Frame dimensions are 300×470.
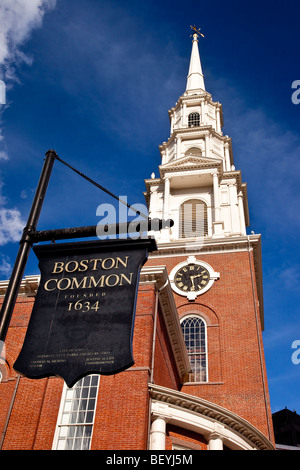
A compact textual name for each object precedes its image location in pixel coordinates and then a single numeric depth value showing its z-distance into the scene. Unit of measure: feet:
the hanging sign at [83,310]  18.15
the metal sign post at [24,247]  17.62
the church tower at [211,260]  72.59
